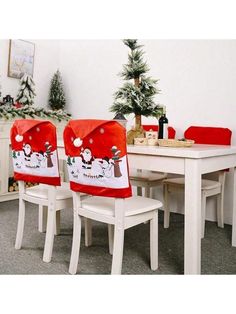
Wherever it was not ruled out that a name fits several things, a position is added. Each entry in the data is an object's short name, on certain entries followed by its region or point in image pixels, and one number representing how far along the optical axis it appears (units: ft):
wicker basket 6.09
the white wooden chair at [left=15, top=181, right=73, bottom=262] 6.22
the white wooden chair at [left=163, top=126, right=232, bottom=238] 7.96
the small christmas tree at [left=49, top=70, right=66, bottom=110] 14.02
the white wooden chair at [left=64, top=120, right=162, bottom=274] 4.83
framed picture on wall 13.01
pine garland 11.27
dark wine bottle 7.15
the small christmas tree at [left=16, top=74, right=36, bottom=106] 13.03
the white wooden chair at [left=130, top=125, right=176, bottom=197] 8.61
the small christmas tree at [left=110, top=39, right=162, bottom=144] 6.76
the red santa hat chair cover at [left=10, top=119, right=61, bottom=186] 6.05
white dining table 5.16
